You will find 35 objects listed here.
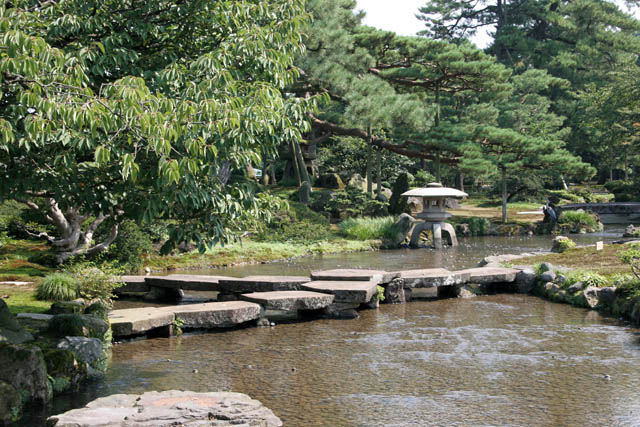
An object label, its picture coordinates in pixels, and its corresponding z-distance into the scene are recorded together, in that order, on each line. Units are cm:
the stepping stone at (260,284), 1257
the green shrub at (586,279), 1309
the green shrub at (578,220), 3213
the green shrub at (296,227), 2506
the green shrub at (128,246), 1673
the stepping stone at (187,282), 1308
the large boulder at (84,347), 795
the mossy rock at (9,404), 627
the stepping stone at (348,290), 1177
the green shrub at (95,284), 1184
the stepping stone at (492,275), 1420
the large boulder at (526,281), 1458
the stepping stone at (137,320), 960
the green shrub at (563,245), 1975
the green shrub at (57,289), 1173
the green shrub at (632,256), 1161
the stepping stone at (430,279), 1358
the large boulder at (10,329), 789
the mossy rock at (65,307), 1007
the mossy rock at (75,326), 864
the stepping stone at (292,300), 1116
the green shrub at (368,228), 2708
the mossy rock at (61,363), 745
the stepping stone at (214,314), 1046
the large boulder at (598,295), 1227
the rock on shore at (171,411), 545
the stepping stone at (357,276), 1303
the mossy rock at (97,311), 967
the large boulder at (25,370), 664
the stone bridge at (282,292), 1036
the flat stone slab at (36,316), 941
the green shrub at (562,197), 4169
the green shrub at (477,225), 3155
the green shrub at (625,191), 4331
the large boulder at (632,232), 2356
